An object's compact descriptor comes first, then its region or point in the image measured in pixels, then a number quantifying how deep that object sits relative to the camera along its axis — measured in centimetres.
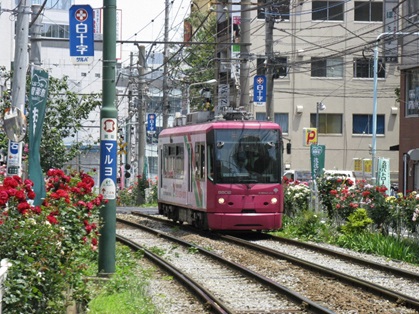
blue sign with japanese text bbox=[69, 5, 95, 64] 2708
